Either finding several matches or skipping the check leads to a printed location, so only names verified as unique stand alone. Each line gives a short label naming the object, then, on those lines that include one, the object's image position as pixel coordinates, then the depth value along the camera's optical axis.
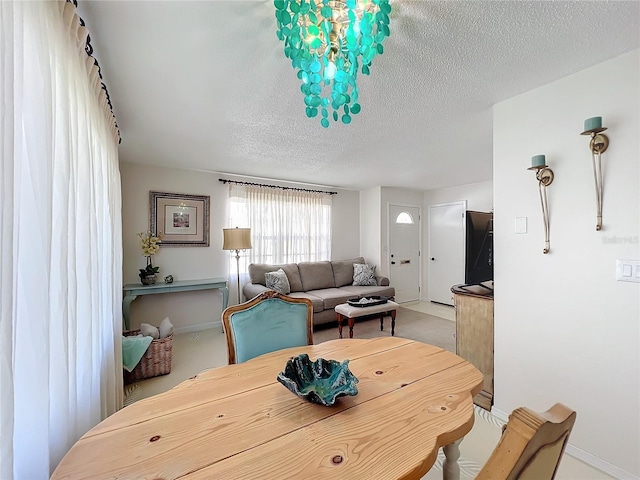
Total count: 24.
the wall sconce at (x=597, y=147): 1.52
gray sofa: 4.03
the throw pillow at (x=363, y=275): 4.91
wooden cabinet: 2.20
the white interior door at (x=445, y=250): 5.16
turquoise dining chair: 1.49
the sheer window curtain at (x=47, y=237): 0.64
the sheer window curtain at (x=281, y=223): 4.36
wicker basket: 2.58
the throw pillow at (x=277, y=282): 4.13
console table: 3.25
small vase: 3.49
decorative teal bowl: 0.96
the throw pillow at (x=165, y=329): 2.85
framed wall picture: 3.76
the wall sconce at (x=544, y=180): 1.77
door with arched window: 5.50
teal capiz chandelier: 1.06
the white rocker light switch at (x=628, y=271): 1.45
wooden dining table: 0.69
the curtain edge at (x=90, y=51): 1.19
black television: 2.42
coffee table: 3.46
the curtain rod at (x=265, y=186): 4.19
